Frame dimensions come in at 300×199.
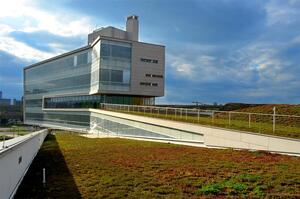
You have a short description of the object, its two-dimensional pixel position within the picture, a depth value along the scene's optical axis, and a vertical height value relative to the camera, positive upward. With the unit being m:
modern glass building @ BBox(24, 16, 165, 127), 39.33 +5.29
